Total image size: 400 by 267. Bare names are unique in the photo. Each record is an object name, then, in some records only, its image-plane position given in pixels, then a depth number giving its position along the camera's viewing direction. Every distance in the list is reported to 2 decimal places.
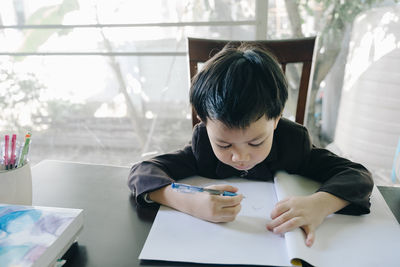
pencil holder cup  0.61
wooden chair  1.01
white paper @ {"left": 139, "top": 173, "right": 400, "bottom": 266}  0.52
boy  0.60
